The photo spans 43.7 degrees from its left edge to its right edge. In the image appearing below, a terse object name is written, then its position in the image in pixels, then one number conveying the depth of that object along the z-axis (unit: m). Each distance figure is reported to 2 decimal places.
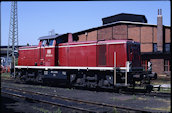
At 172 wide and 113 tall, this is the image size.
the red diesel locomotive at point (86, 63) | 13.68
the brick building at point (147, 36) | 28.28
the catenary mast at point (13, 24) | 40.44
